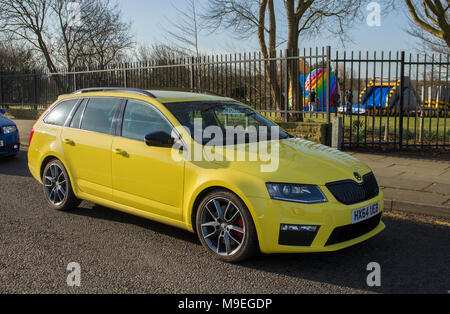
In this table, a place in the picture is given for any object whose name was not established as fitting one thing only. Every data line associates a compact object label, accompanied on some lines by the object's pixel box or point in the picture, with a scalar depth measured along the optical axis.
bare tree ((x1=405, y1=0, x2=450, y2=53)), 12.69
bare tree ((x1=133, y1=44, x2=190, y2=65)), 14.03
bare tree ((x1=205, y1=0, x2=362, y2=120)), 15.16
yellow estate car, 3.85
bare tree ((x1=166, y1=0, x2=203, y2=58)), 21.61
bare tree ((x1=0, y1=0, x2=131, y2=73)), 26.41
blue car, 10.25
